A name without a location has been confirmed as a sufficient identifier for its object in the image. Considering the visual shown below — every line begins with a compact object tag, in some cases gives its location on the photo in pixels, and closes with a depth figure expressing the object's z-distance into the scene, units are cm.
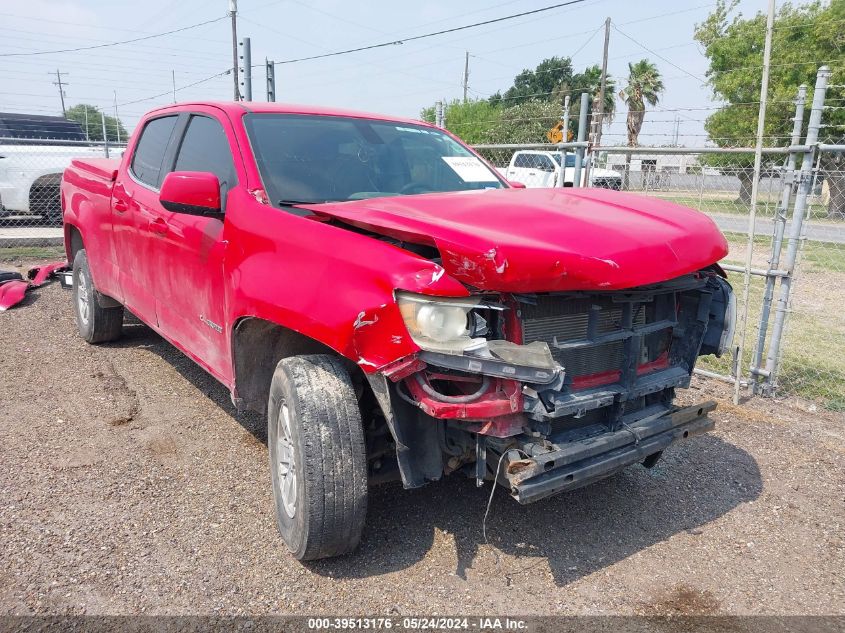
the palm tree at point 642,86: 4169
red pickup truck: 243
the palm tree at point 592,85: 4711
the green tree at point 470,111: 4759
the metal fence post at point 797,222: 471
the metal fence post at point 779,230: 488
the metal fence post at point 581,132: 625
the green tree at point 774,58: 2420
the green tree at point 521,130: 2781
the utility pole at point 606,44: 2947
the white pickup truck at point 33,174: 1117
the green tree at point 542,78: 7298
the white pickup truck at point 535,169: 1529
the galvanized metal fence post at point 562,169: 674
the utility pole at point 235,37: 1743
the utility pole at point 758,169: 448
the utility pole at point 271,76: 1217
